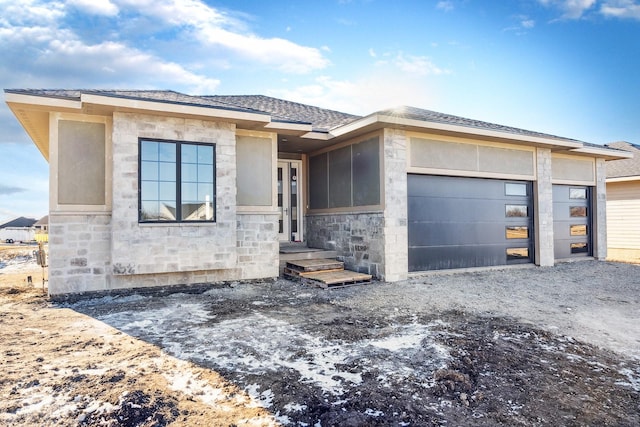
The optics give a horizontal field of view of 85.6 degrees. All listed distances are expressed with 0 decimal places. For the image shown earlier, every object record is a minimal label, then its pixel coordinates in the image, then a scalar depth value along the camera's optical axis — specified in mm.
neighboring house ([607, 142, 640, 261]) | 14211
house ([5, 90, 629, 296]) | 6238
